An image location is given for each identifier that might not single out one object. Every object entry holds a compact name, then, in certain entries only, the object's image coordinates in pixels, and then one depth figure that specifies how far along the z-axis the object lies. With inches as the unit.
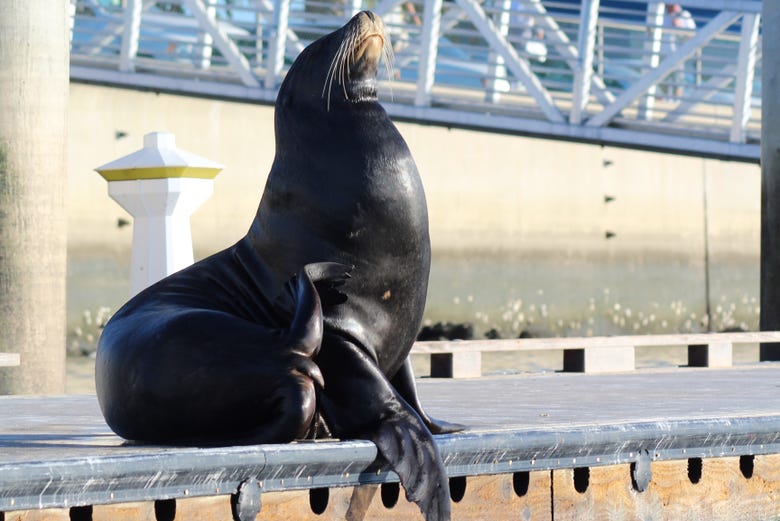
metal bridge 1294.7
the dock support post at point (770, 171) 947.3
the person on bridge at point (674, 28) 1337.0
